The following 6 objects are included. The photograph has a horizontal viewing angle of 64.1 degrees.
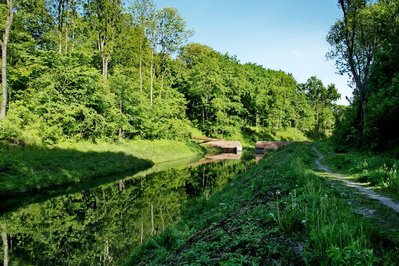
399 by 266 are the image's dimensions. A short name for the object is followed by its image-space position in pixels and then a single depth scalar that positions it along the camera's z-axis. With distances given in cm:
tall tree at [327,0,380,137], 2845
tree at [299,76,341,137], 12525
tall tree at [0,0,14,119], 2524
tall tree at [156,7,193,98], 5622
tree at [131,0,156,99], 5124
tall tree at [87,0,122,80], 4319
